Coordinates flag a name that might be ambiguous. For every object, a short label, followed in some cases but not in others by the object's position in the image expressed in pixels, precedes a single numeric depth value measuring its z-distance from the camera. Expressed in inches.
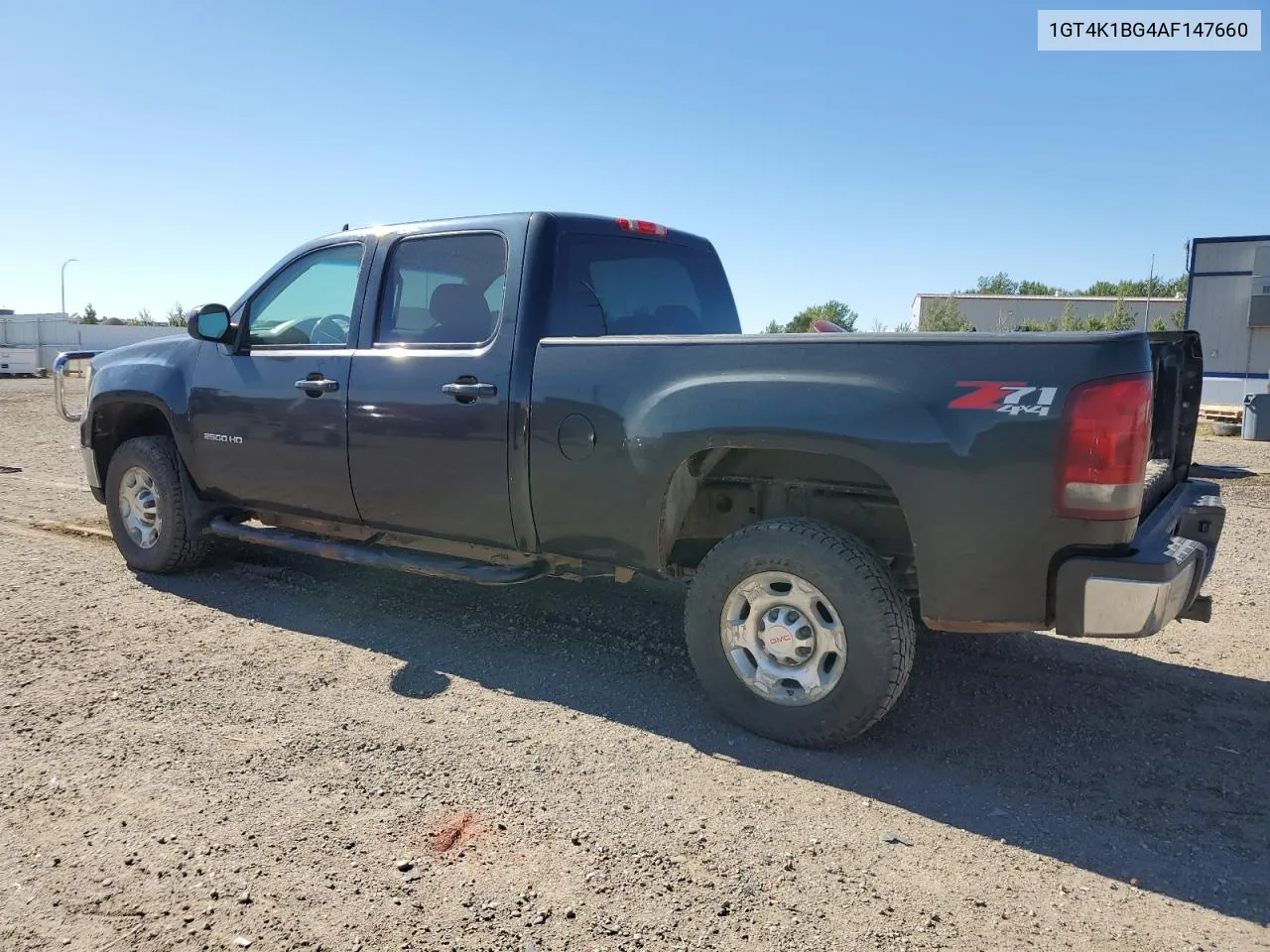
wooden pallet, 708.0
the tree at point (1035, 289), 2823.3
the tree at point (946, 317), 1879.9
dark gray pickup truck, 117.3
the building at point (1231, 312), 888.9
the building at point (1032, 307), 1957.4
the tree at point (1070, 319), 1844.2
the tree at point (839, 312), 1651.6
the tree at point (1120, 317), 1747.0
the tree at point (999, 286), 3002.0
